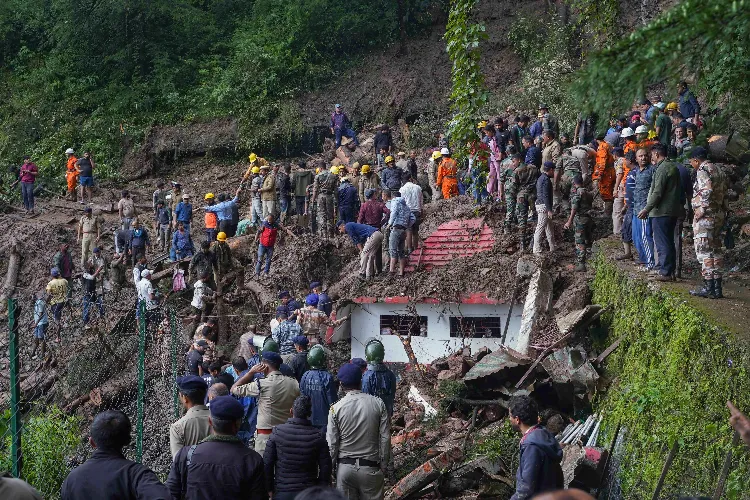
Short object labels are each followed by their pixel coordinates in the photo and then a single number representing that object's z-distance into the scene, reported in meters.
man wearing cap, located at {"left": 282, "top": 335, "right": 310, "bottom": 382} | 11.18
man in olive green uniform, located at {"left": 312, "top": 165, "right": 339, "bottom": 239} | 21.16
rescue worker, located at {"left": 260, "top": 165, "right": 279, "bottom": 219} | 22.52
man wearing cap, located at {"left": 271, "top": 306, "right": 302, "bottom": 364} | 13.69
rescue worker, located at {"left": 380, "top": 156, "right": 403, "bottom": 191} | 20.94
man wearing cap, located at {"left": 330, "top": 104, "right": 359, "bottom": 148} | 30.49
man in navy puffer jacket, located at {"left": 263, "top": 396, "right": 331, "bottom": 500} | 7.62
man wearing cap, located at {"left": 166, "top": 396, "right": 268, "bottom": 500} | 6.45
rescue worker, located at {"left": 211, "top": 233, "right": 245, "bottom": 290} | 20.89
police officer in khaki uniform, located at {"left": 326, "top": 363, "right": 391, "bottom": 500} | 8.51
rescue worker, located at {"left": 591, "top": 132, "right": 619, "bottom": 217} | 17.69
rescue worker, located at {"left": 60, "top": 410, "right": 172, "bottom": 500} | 5.64
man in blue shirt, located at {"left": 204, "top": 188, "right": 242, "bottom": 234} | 23.34
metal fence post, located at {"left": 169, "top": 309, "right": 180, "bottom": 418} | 12.35
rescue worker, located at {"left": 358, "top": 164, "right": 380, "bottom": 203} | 21.59
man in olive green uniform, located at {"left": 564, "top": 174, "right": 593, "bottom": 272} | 16.41
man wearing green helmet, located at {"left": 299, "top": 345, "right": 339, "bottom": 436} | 9.91
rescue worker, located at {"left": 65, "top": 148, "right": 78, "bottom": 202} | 28.88
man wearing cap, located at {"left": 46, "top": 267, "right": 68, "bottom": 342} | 20.38
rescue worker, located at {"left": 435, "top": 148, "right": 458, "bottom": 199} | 21.92
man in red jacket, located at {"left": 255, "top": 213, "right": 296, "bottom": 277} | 20.92
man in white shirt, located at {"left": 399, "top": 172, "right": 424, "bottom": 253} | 18.66
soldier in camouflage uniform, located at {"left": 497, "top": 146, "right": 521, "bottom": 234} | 17.45
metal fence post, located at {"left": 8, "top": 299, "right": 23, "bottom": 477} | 7.16
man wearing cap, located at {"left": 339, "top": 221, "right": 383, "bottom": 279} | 18.31
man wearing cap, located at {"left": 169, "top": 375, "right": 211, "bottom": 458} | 7.68
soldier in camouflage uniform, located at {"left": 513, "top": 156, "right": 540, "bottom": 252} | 17.17
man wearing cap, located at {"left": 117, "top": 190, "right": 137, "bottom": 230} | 24.77
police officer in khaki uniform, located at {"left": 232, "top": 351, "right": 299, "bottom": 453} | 9.38
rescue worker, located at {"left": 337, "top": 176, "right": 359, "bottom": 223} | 20.72
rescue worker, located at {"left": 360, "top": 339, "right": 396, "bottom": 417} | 10.50
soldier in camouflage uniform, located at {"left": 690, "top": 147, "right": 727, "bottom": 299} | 11.13
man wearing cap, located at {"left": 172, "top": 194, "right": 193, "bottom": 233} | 23.92
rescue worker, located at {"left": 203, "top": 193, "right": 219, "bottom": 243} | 23.31
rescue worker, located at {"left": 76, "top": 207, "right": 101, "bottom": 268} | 24.81
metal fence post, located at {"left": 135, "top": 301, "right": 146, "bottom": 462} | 9.88
